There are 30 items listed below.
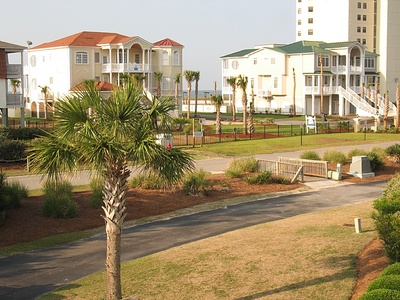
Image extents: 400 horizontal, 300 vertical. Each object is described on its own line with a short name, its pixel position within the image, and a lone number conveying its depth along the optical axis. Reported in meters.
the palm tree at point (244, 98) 51.62
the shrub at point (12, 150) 33.72
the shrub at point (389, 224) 12.91
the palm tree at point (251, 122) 51.06
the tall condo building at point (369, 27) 99.19
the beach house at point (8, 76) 48.50
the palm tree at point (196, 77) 79.81
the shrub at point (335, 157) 34.88
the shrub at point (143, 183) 26.12
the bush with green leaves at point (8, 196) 21.16
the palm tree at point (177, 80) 72.72
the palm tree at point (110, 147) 11.79
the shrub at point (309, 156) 34.62
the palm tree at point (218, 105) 50.75
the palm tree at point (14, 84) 77.07
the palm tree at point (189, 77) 78.75
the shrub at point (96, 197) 22.95
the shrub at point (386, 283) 10.26
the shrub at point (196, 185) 25.70
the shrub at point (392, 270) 11.24
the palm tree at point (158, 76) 71.69
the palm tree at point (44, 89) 67.50
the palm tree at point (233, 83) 69.12
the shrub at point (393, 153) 35.16
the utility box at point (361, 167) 31.20
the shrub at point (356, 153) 35.52
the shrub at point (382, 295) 9.70
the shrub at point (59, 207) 21.45
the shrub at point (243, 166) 30.45
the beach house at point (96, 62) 69.88
